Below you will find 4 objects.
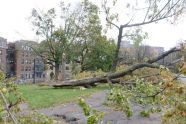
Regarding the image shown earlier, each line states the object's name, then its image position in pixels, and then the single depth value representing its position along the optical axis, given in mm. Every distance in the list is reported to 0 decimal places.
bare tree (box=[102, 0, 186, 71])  10792
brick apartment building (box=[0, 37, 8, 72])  45594
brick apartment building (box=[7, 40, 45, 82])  50484
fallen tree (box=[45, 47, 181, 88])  9000
